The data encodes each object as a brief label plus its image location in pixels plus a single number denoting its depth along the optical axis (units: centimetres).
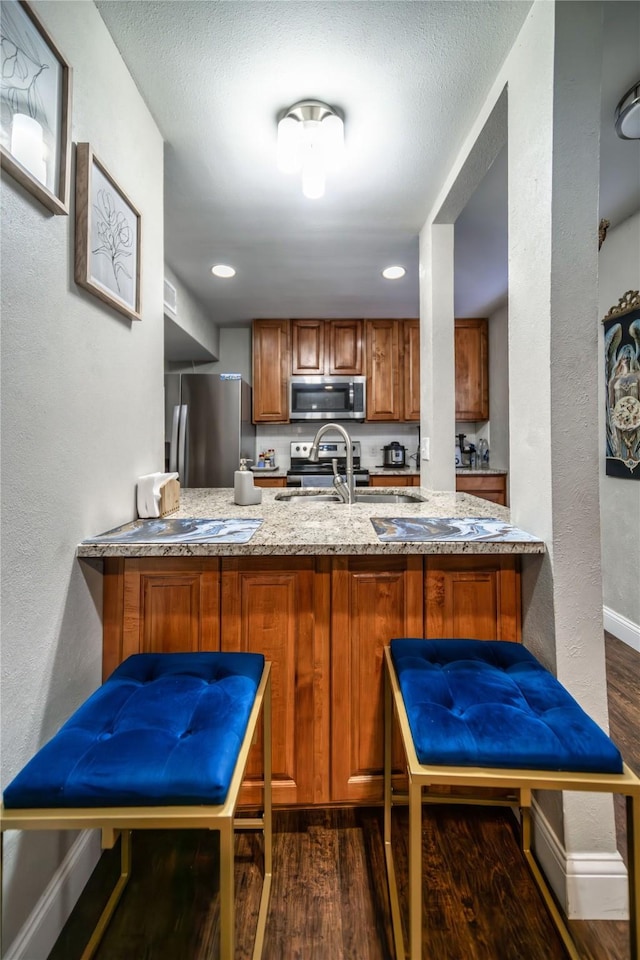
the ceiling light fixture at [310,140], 160
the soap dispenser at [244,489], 183
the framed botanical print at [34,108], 86
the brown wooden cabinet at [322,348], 417
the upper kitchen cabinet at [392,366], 417
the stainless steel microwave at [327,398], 411
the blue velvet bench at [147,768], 67
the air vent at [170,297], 284
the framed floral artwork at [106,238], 115
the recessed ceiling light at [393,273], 309
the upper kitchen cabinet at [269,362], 416
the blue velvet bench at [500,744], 76
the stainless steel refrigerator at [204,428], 354
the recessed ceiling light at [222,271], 303
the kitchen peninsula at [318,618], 127
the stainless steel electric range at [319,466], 395
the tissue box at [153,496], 152
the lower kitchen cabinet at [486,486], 362
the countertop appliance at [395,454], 426
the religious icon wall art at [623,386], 245
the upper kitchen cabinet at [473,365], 422
